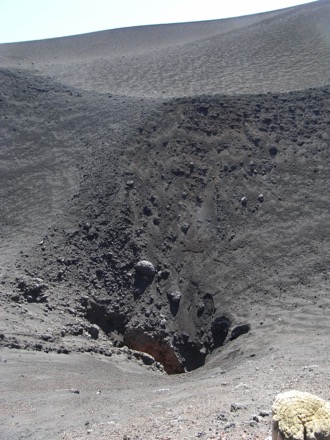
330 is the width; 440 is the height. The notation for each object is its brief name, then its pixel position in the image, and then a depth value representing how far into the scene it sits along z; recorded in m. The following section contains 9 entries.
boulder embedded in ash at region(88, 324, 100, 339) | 12.16
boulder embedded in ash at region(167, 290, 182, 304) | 13.45
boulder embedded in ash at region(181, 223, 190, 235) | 15.09
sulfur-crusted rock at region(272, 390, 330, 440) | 4.27
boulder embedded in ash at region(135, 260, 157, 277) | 13.88
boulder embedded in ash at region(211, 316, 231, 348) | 12.60
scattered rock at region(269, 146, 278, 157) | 16.91
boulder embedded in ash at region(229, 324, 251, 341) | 12.10
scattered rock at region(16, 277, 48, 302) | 12.53
